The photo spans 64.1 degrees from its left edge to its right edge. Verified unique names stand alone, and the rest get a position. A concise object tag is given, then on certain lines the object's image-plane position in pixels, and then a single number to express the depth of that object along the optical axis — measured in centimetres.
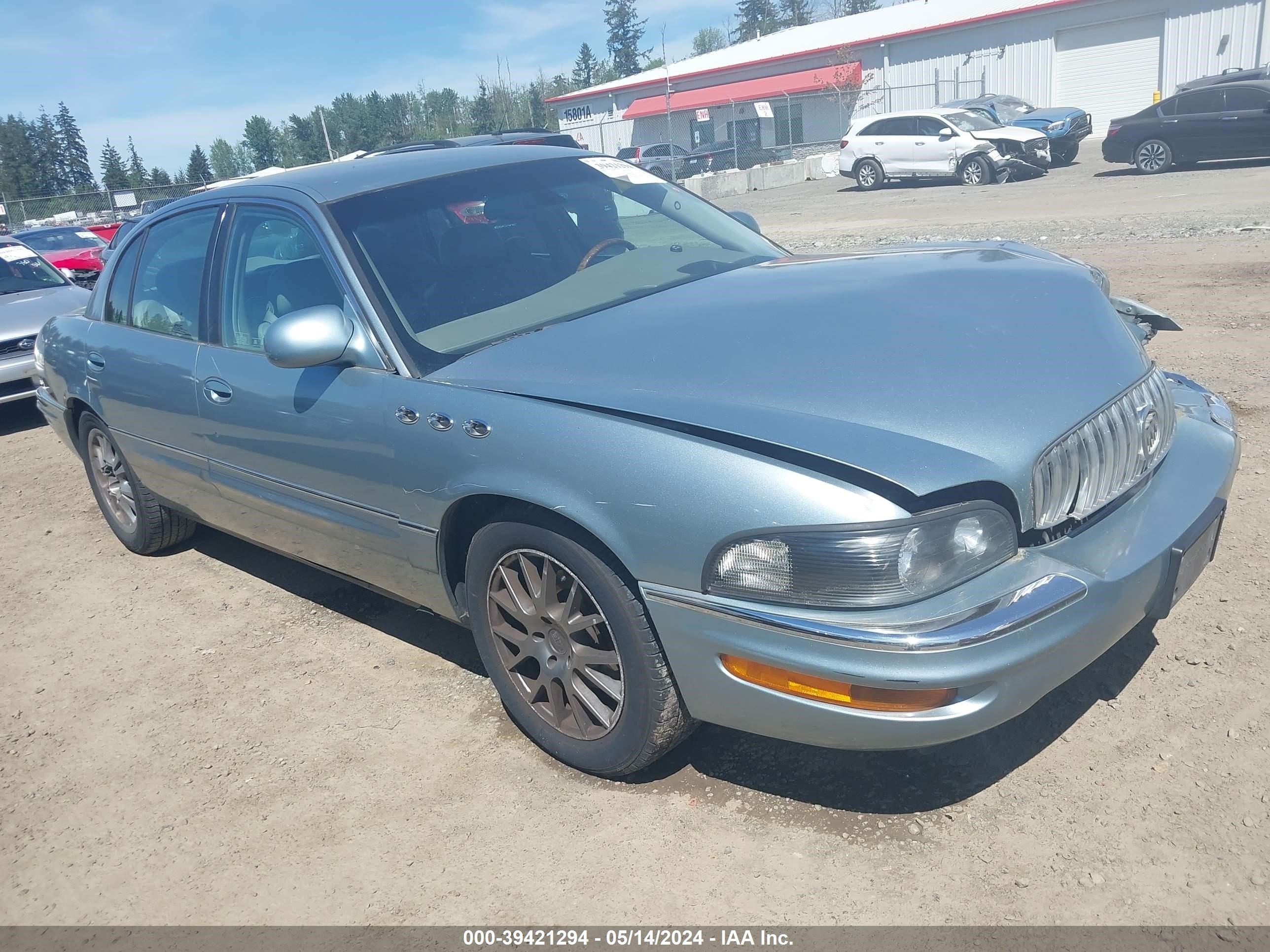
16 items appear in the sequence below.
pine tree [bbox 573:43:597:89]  10388
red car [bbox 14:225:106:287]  1739
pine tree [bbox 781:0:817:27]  10731
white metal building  3173
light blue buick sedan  229
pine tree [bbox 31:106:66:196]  8638
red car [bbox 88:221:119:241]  2591
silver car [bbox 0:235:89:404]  851
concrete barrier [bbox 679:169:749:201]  2748
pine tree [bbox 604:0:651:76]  10200
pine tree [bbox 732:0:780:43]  10738
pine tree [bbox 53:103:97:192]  9612
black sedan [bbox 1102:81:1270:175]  1697
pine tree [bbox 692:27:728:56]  11619
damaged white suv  1991
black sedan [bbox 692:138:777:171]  3275
